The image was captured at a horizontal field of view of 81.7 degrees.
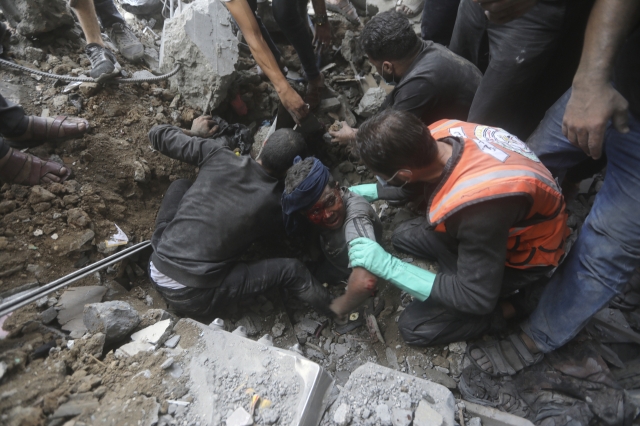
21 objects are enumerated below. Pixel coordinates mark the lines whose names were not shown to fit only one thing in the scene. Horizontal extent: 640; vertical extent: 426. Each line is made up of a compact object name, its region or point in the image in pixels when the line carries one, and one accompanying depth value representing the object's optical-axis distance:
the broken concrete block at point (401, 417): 1.55
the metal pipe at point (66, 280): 1.90
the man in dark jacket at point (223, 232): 2.53
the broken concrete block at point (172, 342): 1.87
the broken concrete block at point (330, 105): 3.93
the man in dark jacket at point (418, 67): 2.70
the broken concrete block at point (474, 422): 1.79
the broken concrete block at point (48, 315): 2.07
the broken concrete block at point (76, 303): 2.07
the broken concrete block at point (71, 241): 2.54
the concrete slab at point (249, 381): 1.58
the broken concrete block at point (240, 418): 1.52
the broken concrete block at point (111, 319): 1.88
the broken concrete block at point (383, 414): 1.56
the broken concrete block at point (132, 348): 1.80
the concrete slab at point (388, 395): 1.61
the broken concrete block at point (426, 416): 1.56
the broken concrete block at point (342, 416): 1.58
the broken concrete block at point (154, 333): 1.88
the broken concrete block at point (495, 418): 1.91
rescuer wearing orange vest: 1.71
